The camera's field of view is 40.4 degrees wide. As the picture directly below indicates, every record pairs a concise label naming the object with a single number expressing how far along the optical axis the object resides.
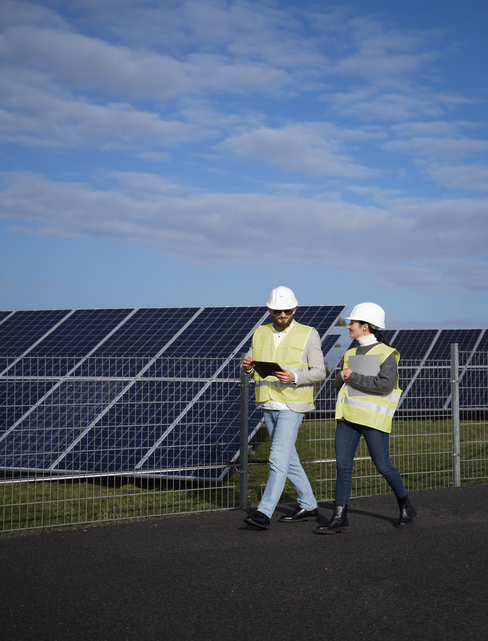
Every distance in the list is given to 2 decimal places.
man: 6.36
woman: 6.29
